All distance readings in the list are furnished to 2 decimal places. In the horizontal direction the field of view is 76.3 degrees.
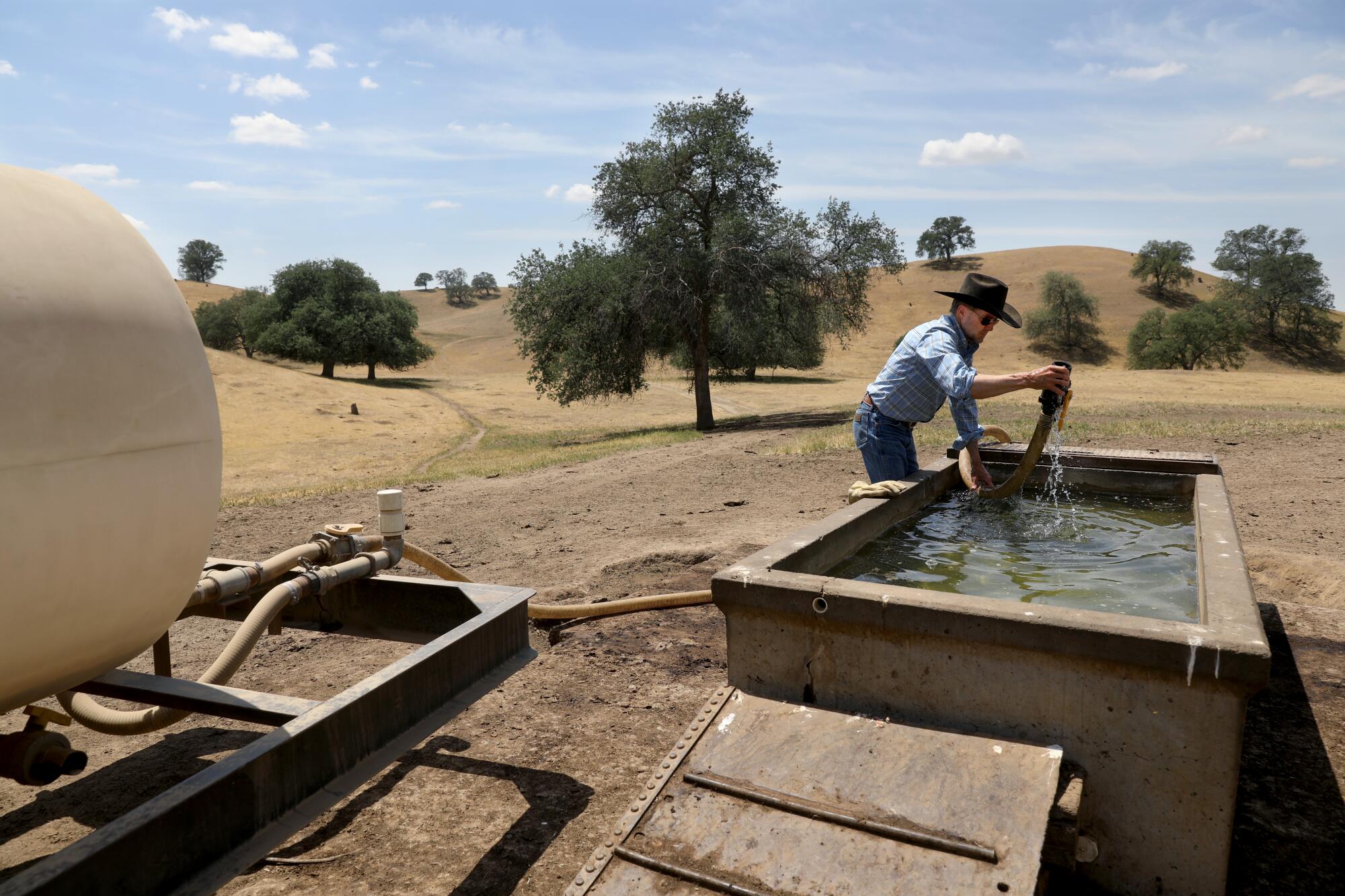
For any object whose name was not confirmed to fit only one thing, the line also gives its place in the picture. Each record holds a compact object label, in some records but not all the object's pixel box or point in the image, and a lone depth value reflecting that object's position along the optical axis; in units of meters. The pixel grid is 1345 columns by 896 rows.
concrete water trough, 2.83
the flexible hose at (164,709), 3.06
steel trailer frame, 1.95
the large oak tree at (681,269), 22.59
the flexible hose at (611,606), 5.68
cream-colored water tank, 2.16
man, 4.98
